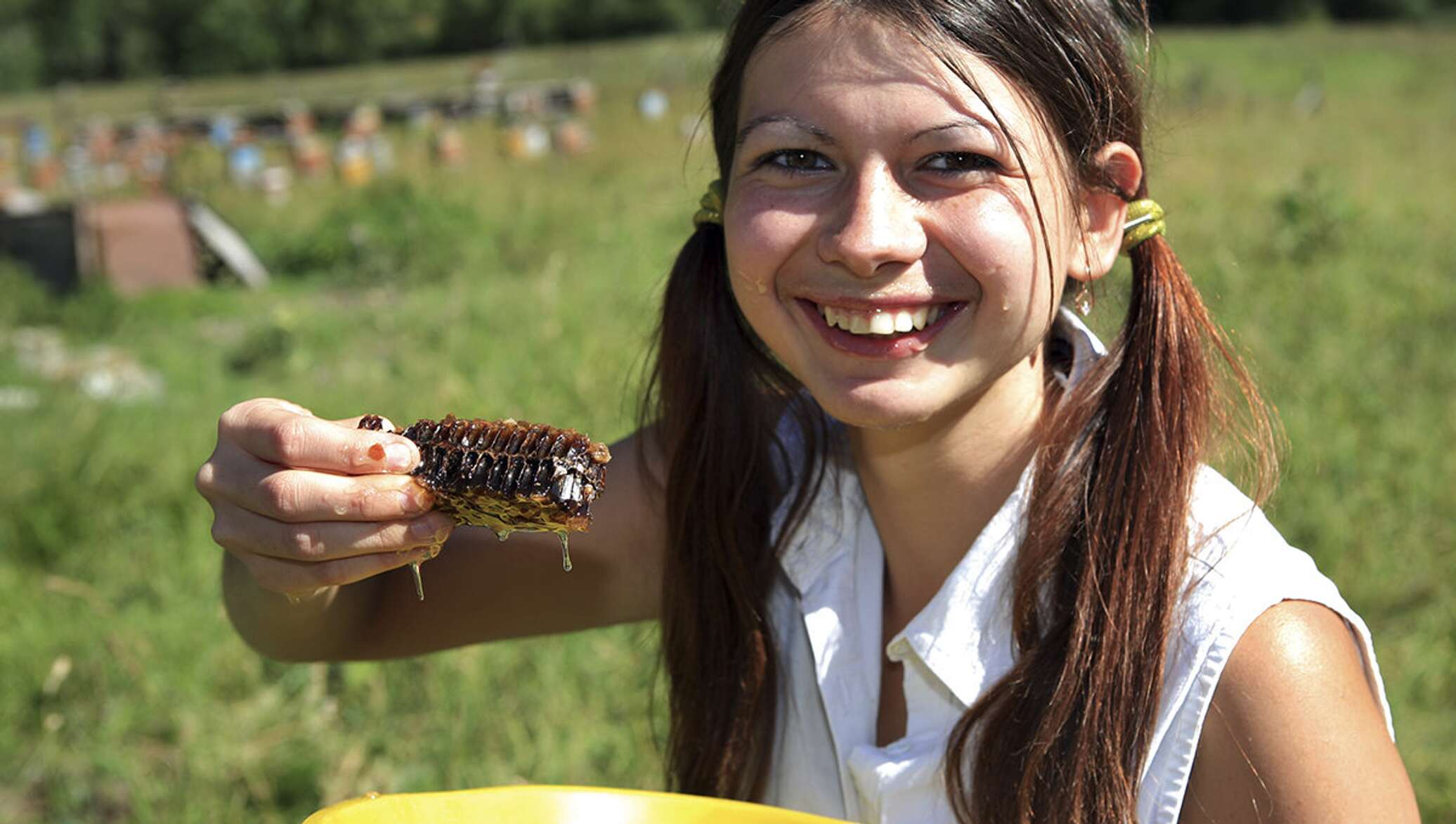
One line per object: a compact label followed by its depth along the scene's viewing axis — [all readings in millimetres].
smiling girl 642
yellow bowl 579
